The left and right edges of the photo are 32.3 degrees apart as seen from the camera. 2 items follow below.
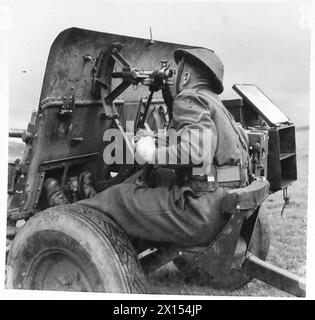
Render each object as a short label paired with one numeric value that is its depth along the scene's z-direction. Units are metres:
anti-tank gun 3.33
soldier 3.33
